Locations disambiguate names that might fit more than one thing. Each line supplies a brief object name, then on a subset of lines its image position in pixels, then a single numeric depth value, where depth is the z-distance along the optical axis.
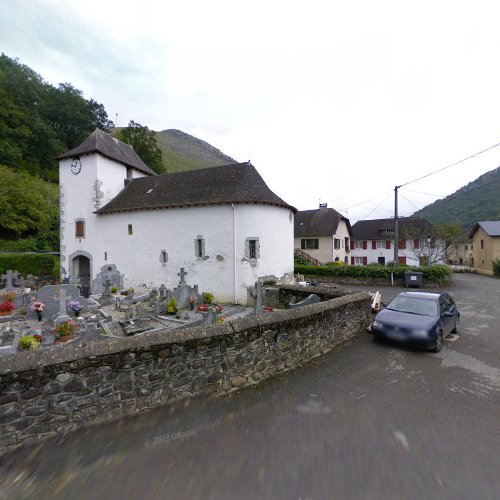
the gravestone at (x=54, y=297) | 9.80
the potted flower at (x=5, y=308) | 10.13
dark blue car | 6.38
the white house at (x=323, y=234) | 33.41
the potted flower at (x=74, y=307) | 10.10
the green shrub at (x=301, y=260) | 29.83
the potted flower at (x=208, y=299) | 12.78
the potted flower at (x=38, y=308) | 9.56
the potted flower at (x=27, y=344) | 5.77
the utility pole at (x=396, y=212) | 18.36
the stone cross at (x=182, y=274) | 13.68
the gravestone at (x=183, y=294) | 12.31
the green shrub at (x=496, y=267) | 26.34
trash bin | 18.33
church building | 15.82
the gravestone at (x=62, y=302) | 9.74
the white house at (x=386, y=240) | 32.59
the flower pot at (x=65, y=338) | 6.89
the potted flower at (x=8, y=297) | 11.16
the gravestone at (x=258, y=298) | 10.77
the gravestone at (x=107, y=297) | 12.64
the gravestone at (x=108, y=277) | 15.62
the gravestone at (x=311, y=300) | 9.21
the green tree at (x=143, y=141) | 41.41
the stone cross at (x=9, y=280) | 14.40
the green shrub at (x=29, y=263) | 21.66
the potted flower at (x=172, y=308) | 10.90
